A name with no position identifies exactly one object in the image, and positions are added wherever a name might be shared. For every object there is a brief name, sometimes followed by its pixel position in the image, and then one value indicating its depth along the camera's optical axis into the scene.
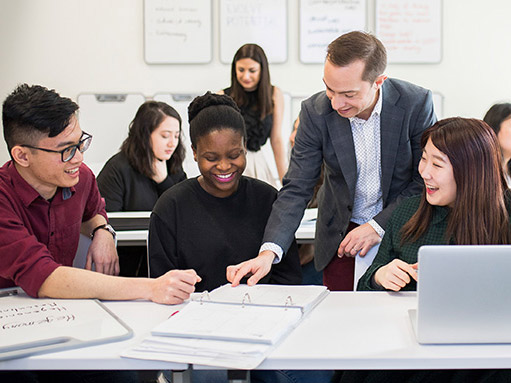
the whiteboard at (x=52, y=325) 1.30
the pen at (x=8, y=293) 1.71
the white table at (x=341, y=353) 1.23
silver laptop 1.23
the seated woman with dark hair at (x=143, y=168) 3.24
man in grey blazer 1.94
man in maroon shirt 1.64
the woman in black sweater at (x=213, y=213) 1.96
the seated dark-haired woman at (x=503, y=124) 3.34
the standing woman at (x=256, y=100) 4.16
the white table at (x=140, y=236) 2.80
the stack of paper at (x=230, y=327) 1.24
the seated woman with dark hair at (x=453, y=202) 1.68
